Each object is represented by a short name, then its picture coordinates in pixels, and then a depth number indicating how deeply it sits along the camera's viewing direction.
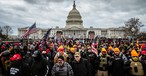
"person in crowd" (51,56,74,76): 2.38
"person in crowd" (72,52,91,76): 2.67
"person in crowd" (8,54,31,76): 2.48
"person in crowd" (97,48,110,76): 3.17
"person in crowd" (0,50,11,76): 3.16
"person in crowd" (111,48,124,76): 3.15
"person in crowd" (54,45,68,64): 3.03
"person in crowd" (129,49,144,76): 2.79
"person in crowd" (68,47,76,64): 3.75
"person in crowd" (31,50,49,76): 2.58
